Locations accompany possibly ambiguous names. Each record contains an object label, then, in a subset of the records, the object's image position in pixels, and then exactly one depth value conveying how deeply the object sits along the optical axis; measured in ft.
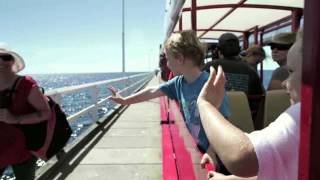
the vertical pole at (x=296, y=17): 13.09
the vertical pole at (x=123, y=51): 59.01
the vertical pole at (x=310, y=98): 1.70
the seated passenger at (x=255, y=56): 12.38
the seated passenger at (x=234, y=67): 8.95
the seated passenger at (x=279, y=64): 9.35
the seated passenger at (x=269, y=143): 2.55
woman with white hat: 6.84
